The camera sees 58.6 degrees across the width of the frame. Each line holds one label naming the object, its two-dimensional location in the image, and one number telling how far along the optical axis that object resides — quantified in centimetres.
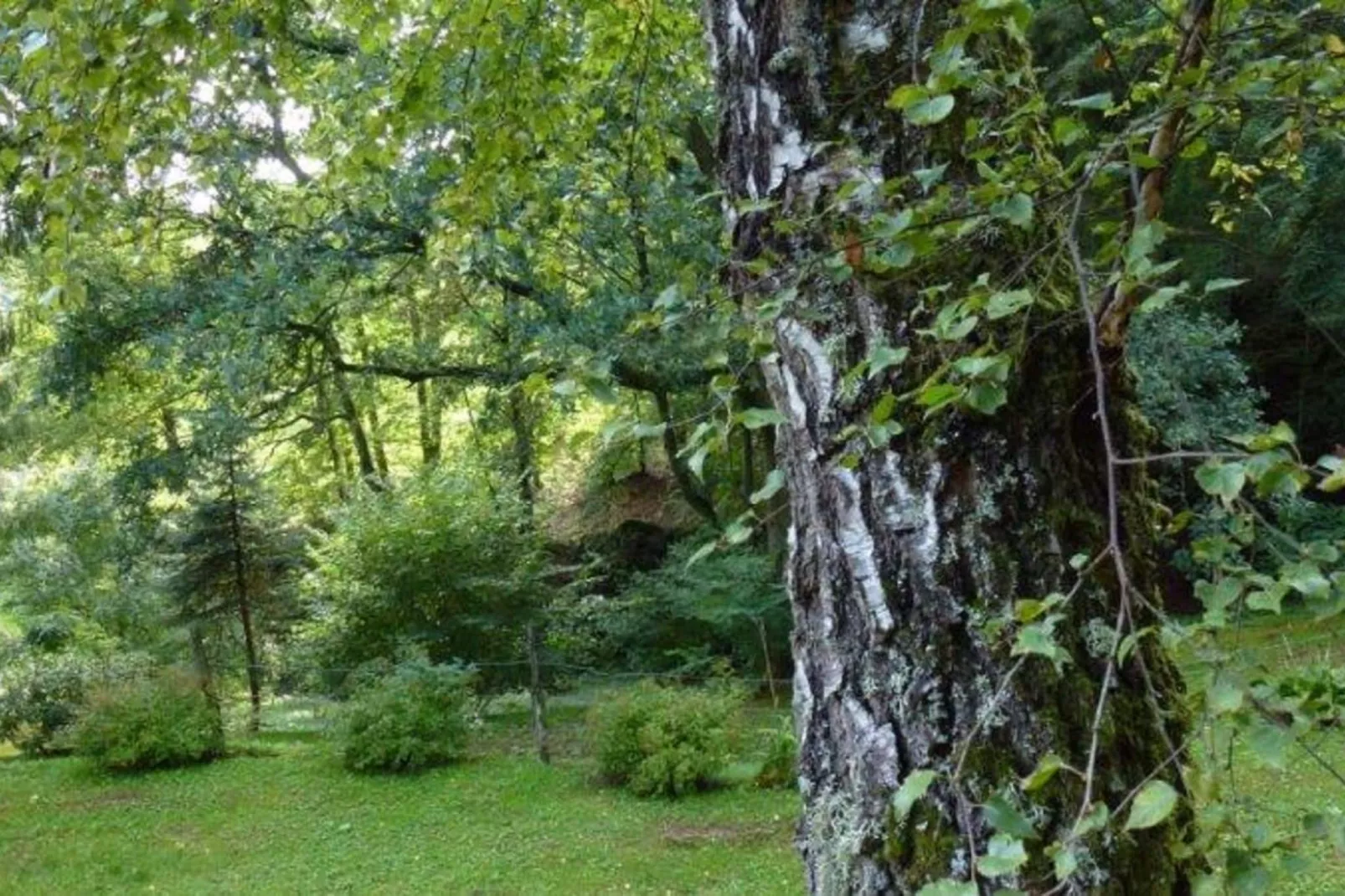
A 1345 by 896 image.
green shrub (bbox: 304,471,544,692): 1194
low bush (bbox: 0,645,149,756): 1113
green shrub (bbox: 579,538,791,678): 1180
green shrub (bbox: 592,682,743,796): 795
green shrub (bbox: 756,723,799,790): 802
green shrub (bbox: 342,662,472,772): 908
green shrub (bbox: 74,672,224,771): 966
